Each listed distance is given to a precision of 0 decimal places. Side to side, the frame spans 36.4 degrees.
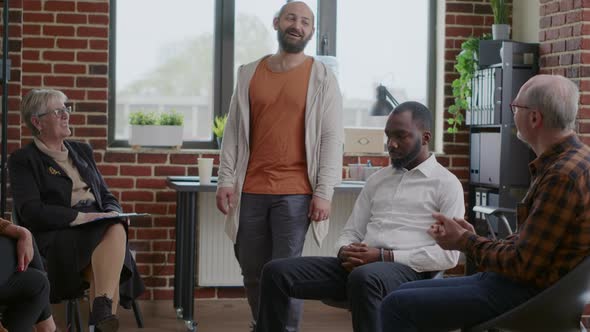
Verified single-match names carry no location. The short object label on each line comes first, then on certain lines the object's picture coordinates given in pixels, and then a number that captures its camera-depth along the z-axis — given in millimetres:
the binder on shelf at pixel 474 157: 5262
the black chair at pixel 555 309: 2312
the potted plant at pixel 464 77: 5227
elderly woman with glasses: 3641
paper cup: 4609
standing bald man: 3422
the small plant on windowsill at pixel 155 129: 5148
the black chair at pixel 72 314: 3816
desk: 4480
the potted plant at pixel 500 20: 5172
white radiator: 5223
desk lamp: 5203
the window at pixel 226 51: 5328
